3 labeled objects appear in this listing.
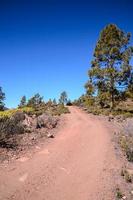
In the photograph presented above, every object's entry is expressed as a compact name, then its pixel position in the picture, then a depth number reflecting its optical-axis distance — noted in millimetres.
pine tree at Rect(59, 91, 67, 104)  57570
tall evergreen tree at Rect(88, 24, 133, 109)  20957
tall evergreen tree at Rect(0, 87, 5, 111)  34899
